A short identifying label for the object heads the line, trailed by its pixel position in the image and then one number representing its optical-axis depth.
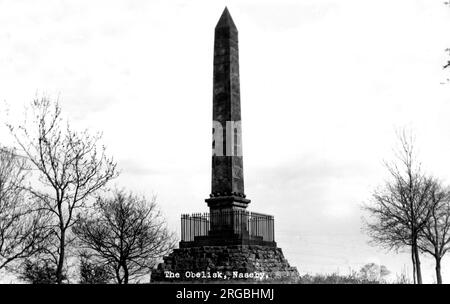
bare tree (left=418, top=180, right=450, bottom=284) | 31.38
